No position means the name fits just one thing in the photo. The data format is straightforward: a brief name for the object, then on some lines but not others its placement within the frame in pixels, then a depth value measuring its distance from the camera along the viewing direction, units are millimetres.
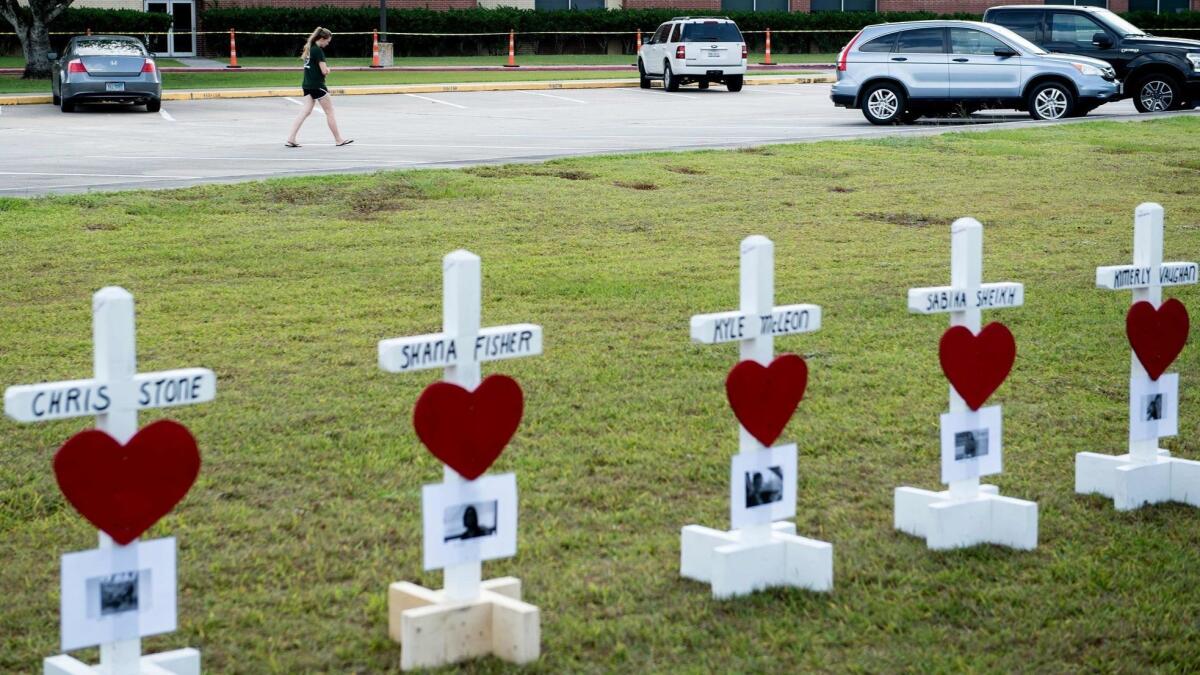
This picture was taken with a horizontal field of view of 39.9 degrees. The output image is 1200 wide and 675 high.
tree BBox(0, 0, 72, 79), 35094
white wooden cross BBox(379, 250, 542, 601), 4195
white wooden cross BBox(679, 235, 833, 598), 4805
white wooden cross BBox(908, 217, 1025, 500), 5227
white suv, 35625
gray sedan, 27750
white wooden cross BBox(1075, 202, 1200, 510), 5898
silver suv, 23781
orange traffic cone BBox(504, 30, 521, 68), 44500
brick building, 50562
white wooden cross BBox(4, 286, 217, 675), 3669
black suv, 25734
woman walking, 20219
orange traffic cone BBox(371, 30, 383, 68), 44000
